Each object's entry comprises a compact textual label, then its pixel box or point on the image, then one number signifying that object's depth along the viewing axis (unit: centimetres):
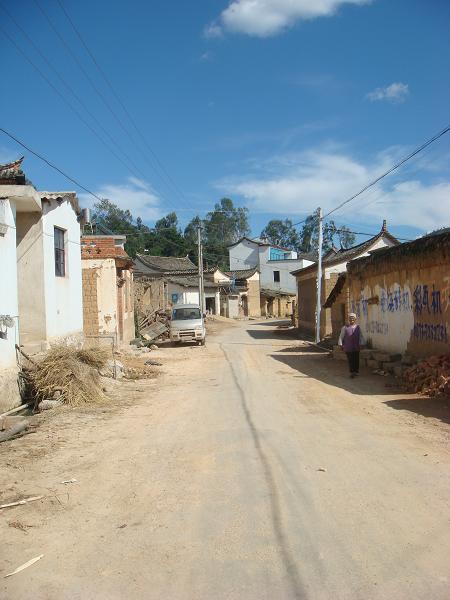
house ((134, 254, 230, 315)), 4944
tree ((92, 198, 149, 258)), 7238
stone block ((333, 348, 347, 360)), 1739
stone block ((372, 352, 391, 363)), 1372
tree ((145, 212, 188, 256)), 7631
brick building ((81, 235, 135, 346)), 2009
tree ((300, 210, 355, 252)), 8529
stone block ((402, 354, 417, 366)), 1242
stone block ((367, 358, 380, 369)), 1417
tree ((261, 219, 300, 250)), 10012
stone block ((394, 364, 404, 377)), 1220
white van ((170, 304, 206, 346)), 2447
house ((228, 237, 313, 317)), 6494
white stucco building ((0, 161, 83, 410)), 963
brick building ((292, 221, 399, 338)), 2905
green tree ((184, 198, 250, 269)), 9703
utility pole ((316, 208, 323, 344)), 2589
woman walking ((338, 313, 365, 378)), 1324
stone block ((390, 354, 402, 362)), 1362
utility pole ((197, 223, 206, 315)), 3750
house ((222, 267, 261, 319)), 5747
